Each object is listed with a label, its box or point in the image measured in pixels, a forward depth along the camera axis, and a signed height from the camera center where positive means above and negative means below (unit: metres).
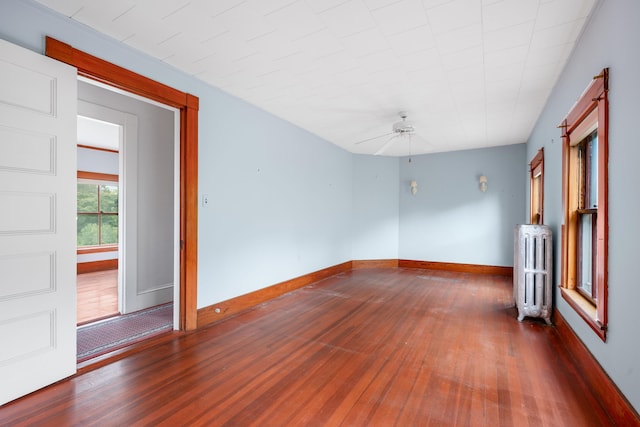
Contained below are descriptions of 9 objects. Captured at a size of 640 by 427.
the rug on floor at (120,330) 2.77 -1.23
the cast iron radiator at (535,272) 3.42 -0.65
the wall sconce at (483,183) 6.32 +0.62
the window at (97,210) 7.21 +0.01
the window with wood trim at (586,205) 1.99 +0.08
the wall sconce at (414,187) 6.98 +0.58
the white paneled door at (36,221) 1.95 -0.07
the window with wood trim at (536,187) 4.26 +0.41
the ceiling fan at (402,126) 4.24 +1.20
